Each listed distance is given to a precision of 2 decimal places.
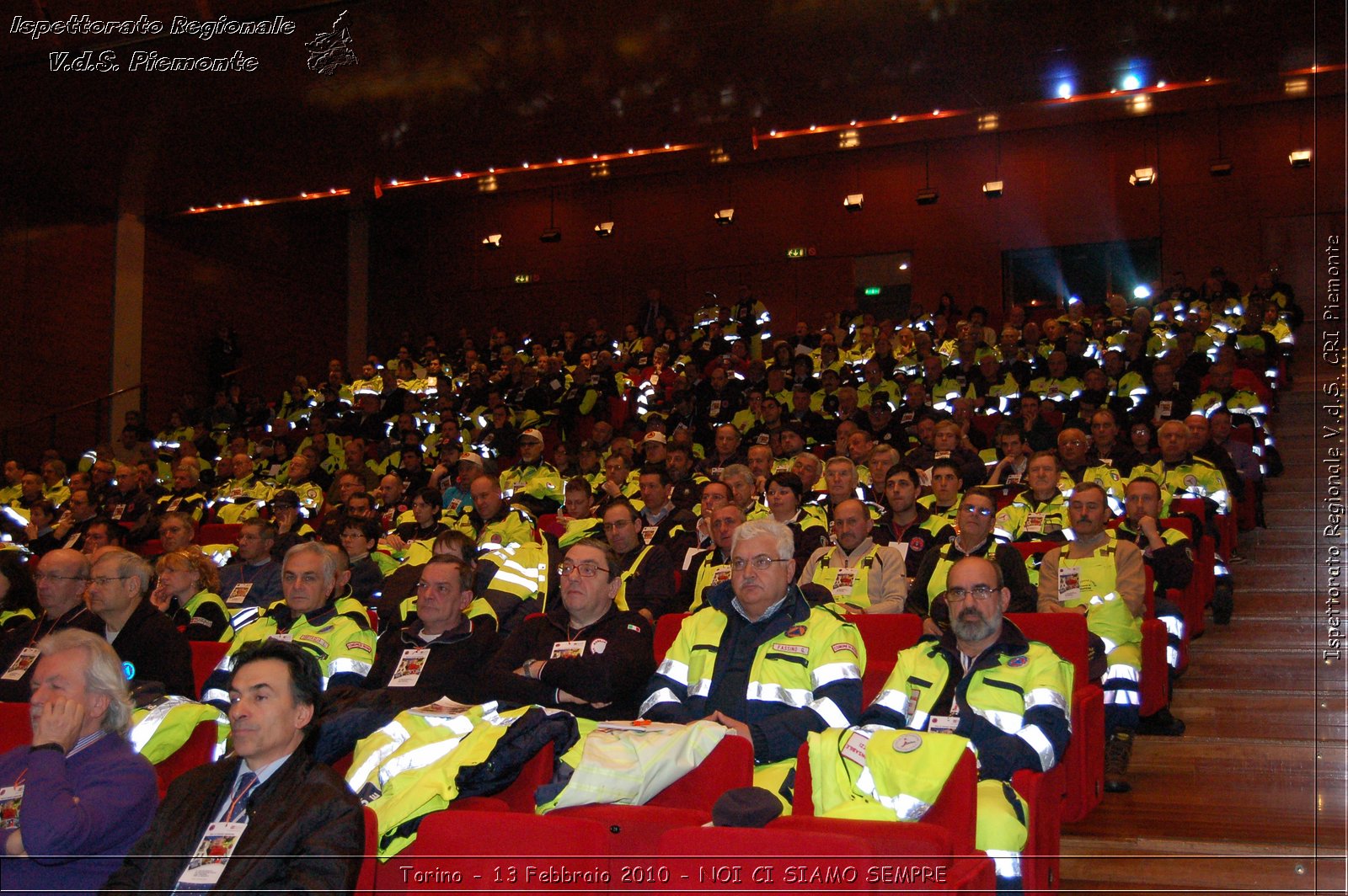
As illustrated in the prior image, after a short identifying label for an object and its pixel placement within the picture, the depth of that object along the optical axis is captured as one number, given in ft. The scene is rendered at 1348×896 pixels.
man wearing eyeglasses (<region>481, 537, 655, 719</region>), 10.98
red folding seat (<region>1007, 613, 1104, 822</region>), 10.69
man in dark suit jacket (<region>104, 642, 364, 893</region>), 6.83
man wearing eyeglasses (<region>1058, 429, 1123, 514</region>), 20.85
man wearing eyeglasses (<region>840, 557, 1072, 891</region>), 9.23
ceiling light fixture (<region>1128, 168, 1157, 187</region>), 42.09
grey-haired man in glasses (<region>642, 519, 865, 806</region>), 9.75
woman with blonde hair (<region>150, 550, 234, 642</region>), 15.57
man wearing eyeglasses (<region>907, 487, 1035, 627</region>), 13.80
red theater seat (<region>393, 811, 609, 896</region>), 6.22
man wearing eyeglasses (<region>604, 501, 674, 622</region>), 16.11
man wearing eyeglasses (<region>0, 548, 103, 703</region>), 13.70
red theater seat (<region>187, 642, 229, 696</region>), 13.61
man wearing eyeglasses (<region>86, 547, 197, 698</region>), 12.80
